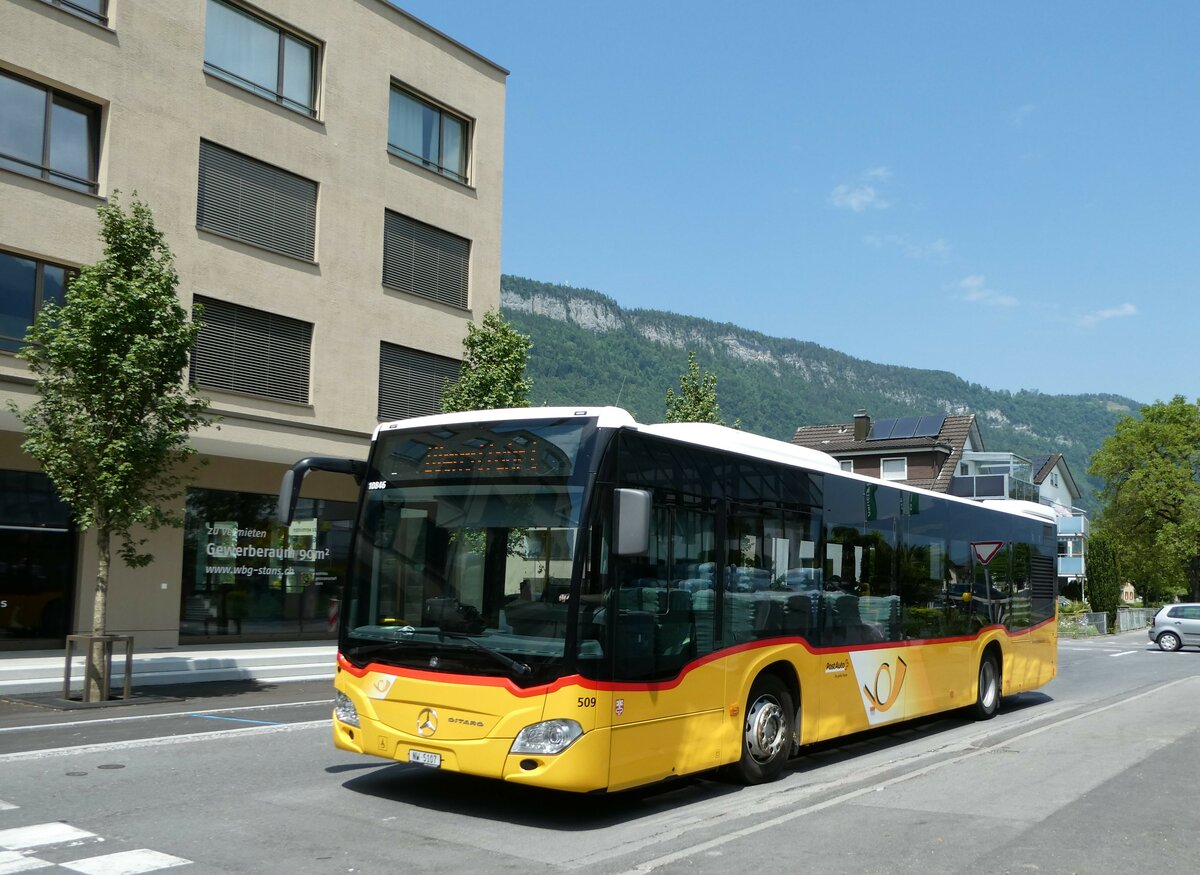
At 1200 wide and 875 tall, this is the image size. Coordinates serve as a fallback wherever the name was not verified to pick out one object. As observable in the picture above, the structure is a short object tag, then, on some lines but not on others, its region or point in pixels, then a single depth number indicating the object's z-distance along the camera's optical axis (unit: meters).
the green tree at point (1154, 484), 62.72
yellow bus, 7.32
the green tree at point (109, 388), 14.56
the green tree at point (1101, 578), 62.38
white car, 35.69
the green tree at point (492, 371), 22.02
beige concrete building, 18.05
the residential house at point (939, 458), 70.50
